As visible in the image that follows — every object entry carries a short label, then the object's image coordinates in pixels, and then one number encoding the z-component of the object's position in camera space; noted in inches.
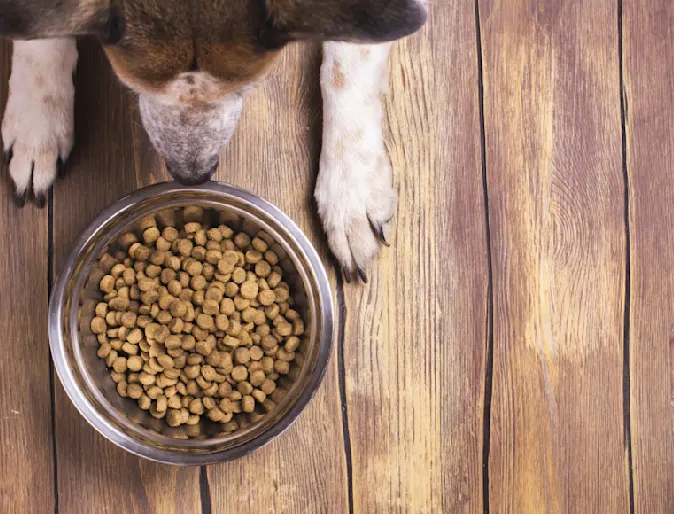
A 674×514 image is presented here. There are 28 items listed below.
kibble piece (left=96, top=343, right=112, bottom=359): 53.7
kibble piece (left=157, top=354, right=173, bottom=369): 52.9
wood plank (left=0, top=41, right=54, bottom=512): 57.5
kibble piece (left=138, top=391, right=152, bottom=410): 53.7
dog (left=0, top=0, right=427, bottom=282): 37.0
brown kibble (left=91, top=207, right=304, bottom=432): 53.5
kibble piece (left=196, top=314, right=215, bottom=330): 53.4
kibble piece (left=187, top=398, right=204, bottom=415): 53.9
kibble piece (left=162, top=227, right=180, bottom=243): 54.6
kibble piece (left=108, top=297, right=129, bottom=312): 53.8
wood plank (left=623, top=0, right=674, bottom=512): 63.8
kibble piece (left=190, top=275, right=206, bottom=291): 54.0
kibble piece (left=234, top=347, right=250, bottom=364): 53.7
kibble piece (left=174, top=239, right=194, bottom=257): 54.4
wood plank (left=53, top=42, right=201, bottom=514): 57.8
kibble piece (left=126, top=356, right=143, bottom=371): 53.4
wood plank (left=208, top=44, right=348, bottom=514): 59.2
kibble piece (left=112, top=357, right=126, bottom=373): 53.6
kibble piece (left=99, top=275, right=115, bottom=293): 53.9
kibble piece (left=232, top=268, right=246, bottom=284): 54.4
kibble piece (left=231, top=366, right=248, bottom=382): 53.7
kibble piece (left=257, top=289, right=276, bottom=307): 54.9
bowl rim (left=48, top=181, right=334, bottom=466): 51.4
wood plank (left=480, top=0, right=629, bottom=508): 62.2
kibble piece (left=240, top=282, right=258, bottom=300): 54.2
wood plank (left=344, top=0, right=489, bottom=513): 60.4
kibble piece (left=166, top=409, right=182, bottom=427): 53.8
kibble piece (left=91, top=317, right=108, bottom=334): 53.9
